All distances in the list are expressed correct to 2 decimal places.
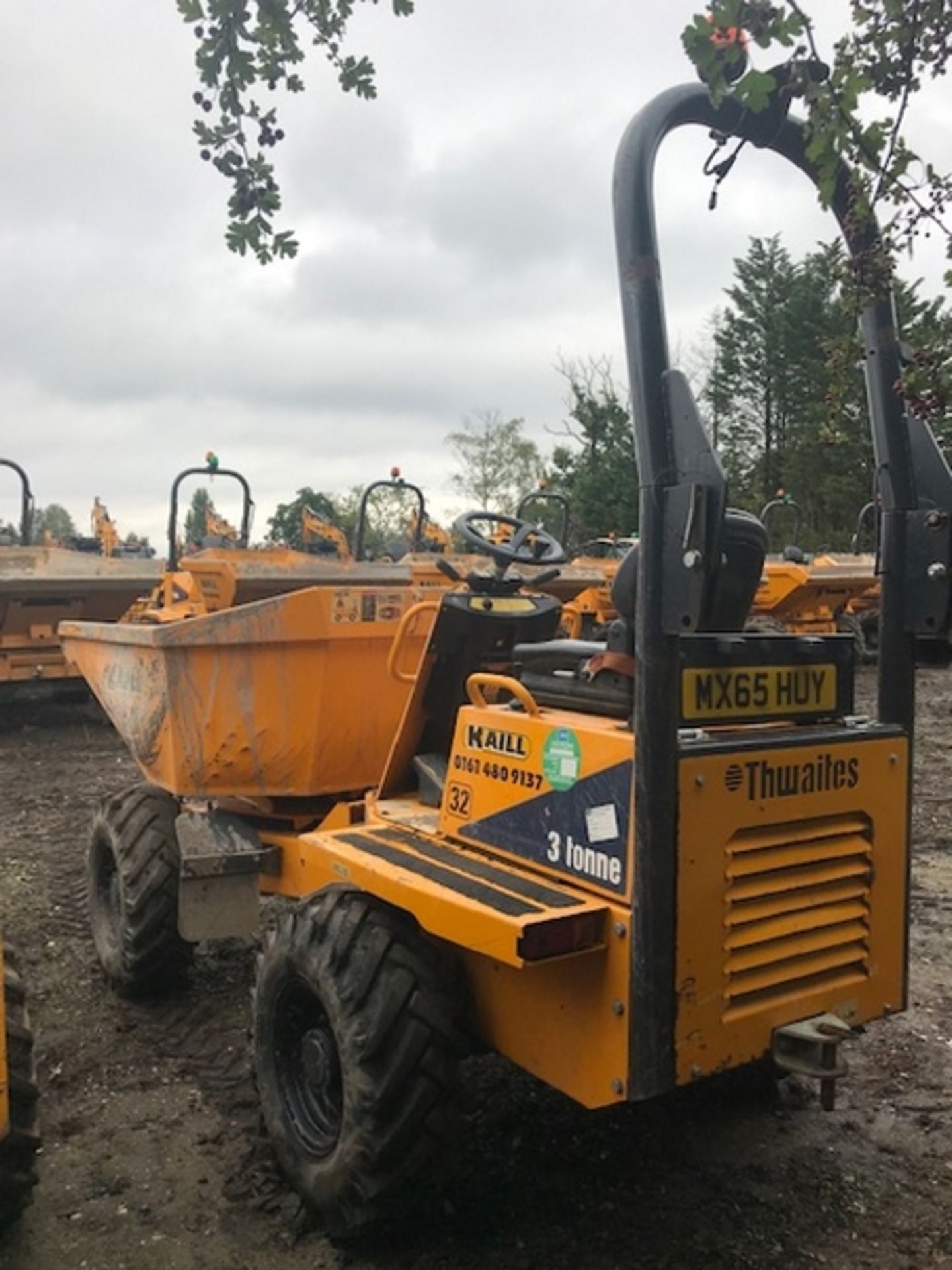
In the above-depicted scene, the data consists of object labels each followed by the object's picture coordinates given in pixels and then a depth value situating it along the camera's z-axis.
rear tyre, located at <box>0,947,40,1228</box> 2.75
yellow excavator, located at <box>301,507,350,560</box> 15.61
